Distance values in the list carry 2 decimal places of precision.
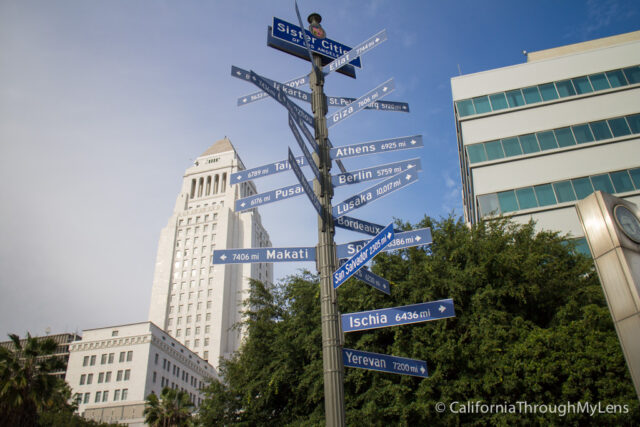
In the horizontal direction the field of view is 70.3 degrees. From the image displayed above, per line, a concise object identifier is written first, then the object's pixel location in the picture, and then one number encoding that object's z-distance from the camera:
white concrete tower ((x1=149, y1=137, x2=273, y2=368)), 81.31
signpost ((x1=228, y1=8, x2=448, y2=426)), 5.84
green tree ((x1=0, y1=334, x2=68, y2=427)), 21.25
